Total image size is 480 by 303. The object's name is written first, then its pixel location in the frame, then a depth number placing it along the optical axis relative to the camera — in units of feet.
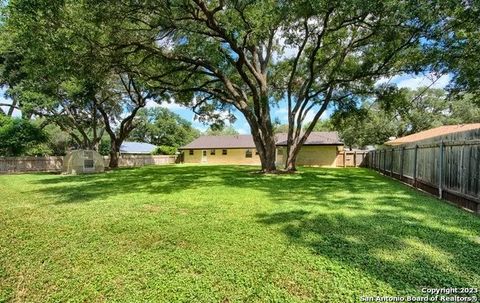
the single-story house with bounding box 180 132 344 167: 82.94
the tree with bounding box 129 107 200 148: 156.15
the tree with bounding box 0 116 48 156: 58.03
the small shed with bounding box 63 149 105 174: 53.83
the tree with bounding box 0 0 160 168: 27.12
